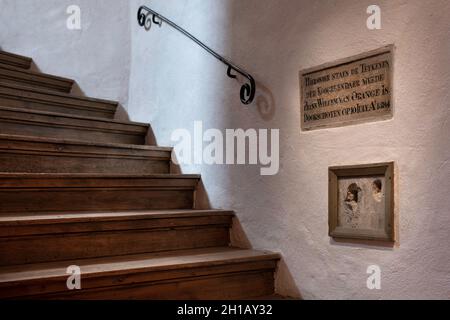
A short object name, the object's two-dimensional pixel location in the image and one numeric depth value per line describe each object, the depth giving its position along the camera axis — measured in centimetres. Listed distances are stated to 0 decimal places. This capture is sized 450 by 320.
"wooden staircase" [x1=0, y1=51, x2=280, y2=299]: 167
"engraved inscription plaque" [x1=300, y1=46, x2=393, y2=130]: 168
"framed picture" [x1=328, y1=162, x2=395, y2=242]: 164
